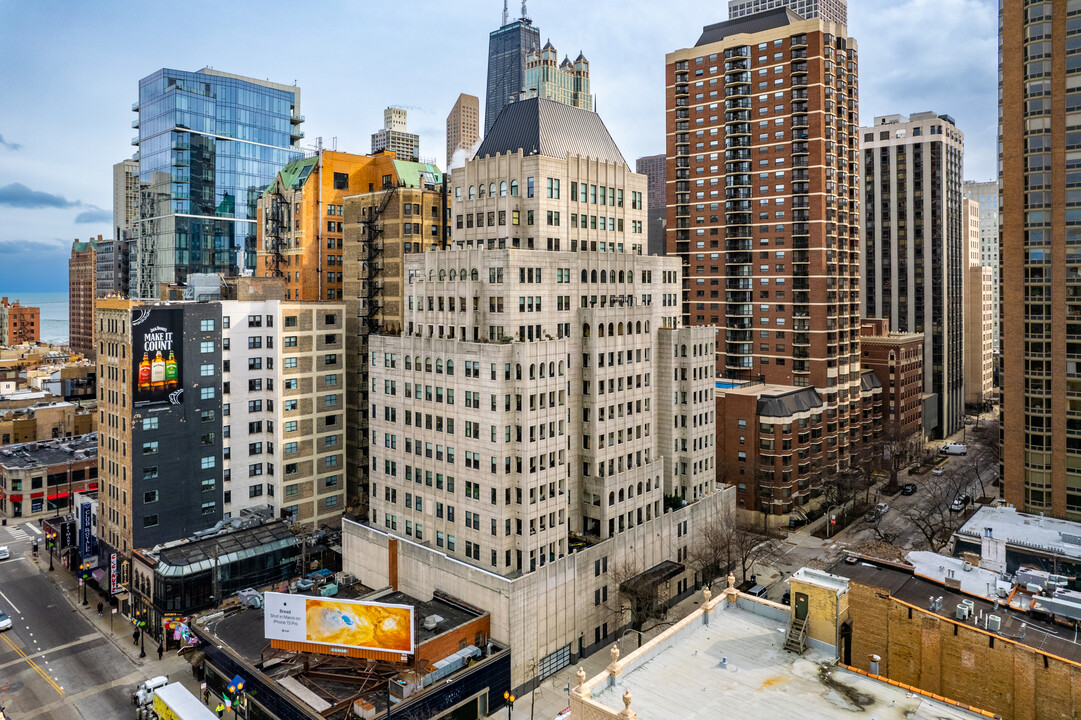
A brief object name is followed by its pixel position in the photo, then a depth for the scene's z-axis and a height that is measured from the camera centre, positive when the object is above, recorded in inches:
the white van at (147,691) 2566.4 -1254.6
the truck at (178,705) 2197.3 -1138.4
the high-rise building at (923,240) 6934.1 +988.3
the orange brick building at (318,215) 4586.6 +842.3
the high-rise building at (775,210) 4916.3 +945.5
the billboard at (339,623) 2256.4 -892.1
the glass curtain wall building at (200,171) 5703.7 +1443.4
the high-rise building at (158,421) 3376.0 -369.4
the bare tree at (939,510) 3804.1 -1059.4
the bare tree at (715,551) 3462.1 -1039.9
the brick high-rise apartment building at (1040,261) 3612.2 +393.4
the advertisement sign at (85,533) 3764.8 -990.5
